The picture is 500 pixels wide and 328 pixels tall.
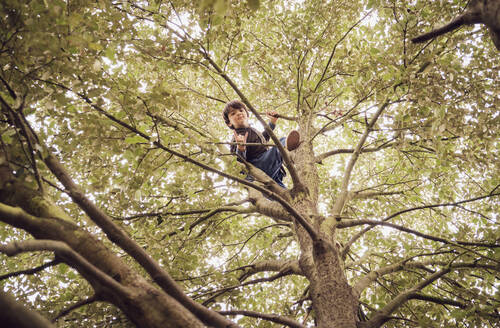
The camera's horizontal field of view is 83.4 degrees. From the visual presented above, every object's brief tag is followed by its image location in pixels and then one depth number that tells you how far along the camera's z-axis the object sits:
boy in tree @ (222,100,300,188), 4.62
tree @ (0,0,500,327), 1.49
